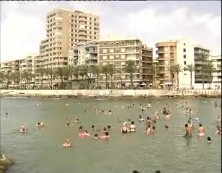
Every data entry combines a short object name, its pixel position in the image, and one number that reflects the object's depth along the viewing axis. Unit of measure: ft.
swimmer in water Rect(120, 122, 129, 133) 68.01
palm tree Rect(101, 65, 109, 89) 212.73
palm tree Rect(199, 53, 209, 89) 233.65
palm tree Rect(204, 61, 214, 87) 218.69
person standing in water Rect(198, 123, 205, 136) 64.26
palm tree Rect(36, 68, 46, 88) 249.14
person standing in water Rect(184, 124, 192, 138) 63.66
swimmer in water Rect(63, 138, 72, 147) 55.84
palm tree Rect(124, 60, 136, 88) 211.09
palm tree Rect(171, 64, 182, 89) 220.96
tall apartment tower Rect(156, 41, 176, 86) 238.80
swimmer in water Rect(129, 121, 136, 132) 68.75
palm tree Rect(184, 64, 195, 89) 216.97
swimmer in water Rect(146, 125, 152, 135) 66.78
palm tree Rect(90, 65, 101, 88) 217.97
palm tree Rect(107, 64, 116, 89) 213.17
